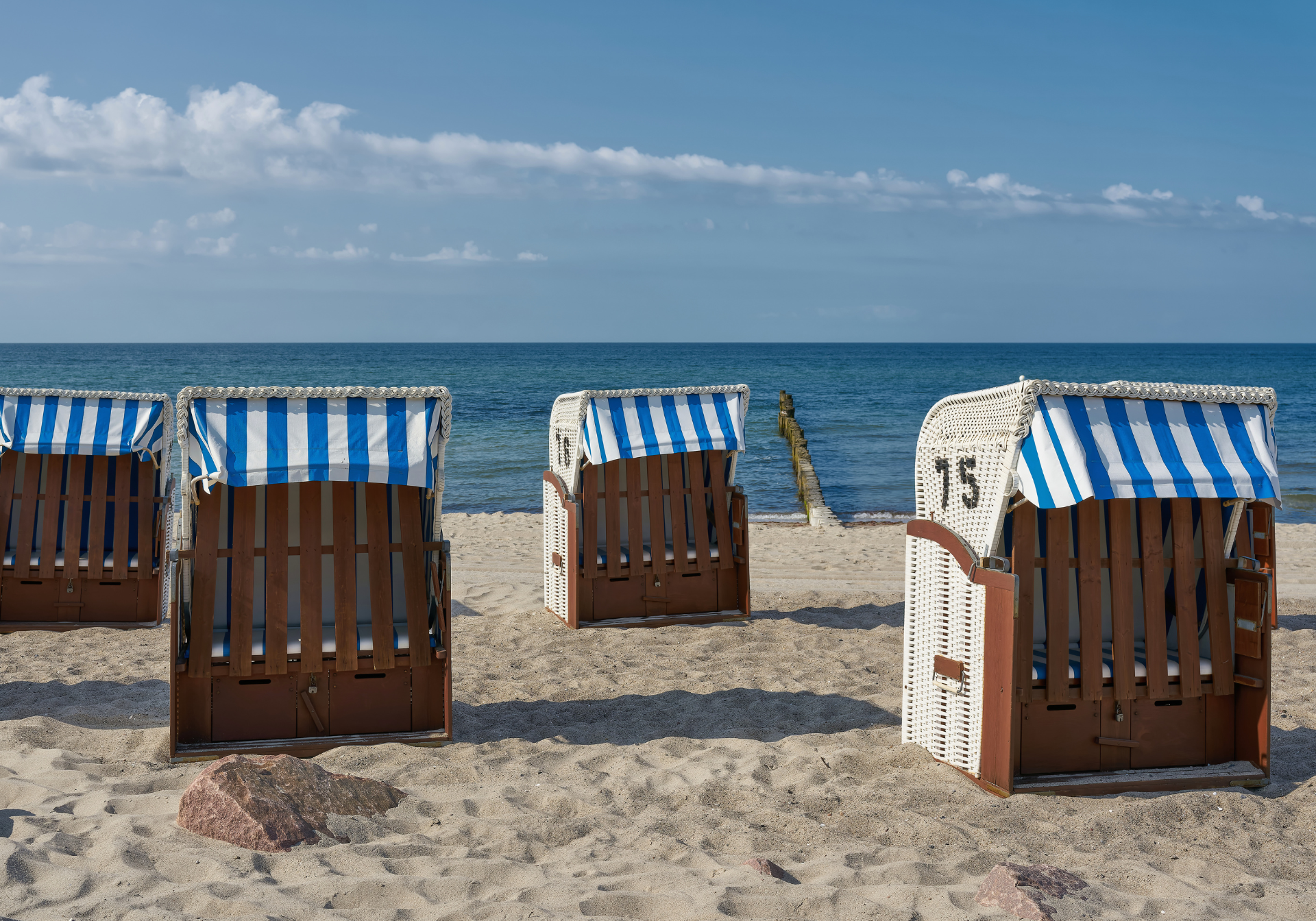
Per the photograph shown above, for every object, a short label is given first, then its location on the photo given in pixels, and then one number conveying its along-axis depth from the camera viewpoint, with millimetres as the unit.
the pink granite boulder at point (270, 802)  3430
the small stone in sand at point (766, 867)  3352
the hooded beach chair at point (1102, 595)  4008
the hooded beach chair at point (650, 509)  7266
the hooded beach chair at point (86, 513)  7211
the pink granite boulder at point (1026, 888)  3080
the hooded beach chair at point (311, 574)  4332
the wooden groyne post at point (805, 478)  13844
